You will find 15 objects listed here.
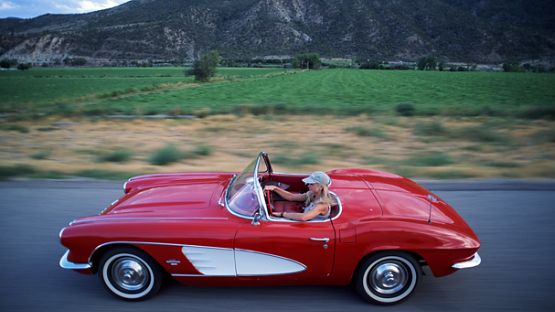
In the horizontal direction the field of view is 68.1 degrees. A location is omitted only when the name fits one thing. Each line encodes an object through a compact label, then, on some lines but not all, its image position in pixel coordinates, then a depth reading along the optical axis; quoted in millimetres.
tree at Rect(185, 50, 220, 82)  59750
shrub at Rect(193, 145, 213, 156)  8703
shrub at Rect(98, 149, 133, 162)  8281
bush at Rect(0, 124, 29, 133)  11797
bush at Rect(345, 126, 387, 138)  10570
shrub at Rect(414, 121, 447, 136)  10914
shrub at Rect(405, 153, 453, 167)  7691
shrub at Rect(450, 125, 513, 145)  9795
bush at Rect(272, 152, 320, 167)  7812
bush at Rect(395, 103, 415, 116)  15094
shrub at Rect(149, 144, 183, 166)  8070
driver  3299
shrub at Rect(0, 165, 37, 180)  6933
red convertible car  3143
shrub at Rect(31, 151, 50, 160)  8492
